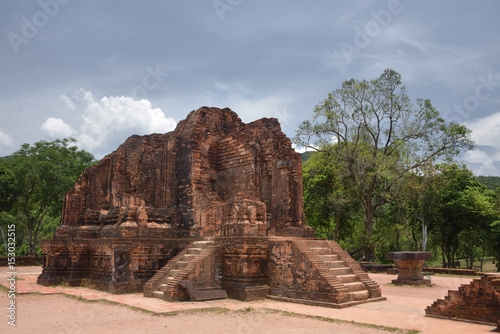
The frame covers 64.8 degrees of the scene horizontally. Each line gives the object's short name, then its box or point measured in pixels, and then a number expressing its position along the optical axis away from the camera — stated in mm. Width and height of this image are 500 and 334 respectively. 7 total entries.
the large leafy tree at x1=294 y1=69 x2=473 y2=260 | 22938
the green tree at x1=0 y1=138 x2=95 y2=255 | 24922
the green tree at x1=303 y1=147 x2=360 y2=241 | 27145
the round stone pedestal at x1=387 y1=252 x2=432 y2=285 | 14391
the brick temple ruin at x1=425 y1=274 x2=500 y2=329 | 6961
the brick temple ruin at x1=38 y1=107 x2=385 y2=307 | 10102
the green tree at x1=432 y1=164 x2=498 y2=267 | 25781
